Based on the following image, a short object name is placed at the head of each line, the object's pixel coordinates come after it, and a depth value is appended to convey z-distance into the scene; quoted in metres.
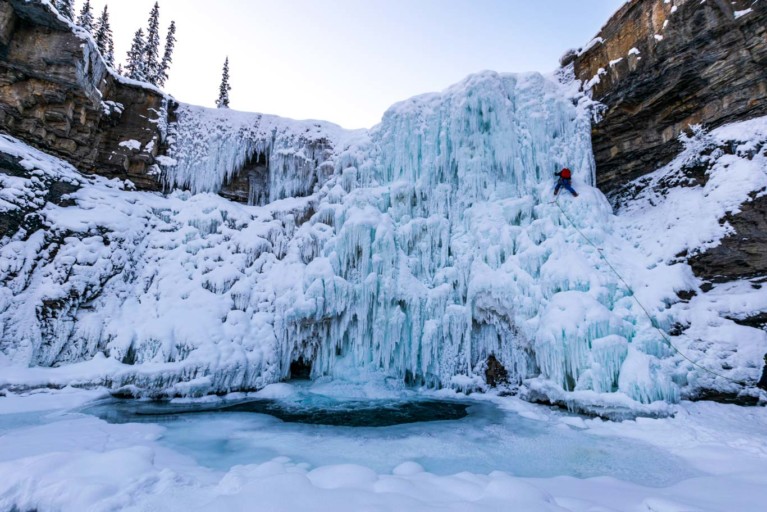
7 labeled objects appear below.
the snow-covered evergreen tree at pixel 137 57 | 23.09
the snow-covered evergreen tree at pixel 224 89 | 24.37
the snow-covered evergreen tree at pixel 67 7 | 19.41
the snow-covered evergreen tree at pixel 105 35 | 23.27
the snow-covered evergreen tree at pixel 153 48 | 23.30
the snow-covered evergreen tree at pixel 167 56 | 24.08
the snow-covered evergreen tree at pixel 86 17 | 22.47
